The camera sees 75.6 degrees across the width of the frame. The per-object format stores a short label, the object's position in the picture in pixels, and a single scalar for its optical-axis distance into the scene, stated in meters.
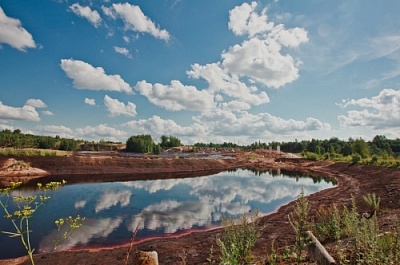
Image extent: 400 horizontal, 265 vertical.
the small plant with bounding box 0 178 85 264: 4.33
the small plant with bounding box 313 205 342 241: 9.08
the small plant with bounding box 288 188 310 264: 5.28
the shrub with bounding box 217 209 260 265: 7.43
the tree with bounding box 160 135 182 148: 152.75
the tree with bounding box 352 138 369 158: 65.72
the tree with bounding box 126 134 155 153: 103.94
